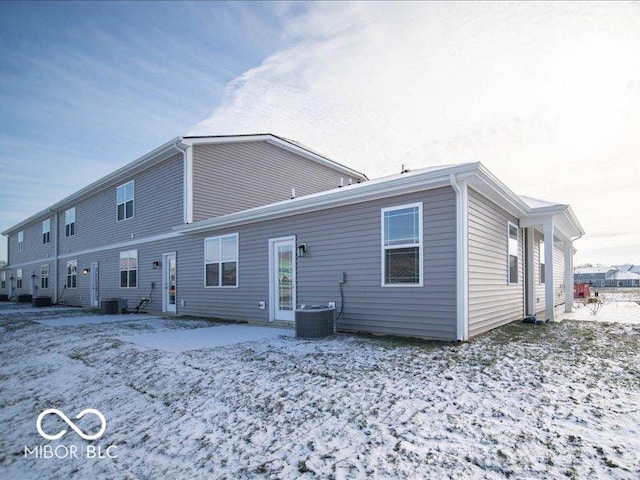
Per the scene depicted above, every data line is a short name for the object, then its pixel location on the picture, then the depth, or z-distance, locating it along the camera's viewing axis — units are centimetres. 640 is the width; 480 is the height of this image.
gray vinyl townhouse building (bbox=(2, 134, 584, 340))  681
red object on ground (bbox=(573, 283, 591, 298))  1759
